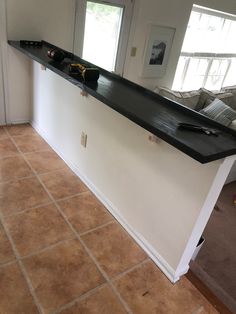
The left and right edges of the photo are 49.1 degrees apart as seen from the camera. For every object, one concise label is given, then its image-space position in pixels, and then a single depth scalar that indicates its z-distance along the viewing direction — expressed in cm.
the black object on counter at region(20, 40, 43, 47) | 260
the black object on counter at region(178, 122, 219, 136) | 130
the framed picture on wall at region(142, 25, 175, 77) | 361
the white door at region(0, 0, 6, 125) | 241
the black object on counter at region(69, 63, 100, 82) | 182
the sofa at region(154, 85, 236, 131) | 312
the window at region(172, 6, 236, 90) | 414
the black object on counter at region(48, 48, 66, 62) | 221
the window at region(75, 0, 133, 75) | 291
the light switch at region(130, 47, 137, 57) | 356
